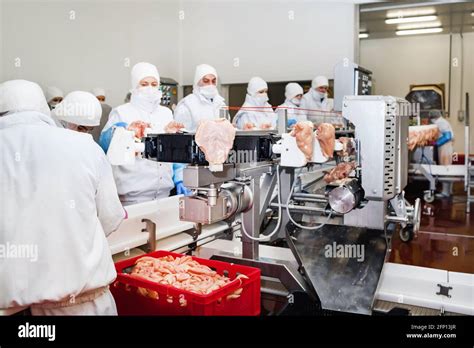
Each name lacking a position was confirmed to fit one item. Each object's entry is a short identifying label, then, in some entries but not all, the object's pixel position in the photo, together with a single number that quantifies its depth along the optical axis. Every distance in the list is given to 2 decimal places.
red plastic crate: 1.32
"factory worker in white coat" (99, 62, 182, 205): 2.73
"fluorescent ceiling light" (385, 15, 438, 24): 7.39
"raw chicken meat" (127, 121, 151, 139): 1.72
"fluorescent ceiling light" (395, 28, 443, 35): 8.23
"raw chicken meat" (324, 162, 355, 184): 1.77
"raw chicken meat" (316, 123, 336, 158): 1.68
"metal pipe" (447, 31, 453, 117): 8.45
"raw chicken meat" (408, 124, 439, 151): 4.49
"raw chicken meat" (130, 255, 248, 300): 1.42
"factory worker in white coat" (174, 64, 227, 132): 3.82
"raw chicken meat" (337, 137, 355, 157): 1.76
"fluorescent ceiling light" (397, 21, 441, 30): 7.79
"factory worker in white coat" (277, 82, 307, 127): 5.52
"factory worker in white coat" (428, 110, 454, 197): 6.01
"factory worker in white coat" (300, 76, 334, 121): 5.65
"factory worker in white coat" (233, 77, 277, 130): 4.96
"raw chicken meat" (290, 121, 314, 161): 1.63
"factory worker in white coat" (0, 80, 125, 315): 1.20
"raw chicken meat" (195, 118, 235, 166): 1.39
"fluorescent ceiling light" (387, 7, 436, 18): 6.73
